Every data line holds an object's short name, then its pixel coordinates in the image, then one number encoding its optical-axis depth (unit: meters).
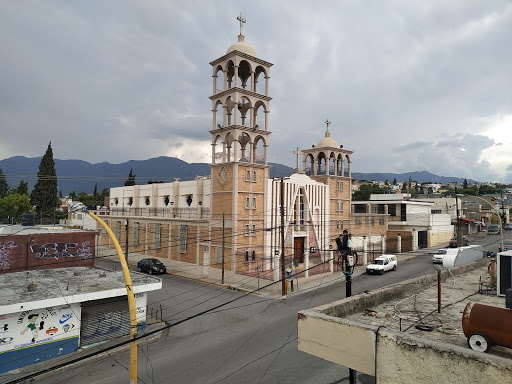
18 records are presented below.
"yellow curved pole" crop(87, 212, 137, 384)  8.88
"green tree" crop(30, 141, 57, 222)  66.64
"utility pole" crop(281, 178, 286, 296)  25.62
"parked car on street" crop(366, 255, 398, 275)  35.19
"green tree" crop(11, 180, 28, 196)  82.64
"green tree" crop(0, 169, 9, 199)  98.96
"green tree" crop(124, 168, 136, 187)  74.81
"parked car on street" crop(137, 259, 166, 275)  34.88
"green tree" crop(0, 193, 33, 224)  64.81
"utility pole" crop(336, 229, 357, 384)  15.25
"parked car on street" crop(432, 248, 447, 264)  36.97
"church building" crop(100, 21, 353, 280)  34.03
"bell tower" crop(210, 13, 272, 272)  33.56
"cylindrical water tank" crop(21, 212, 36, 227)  29.44
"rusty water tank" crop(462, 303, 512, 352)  5.93
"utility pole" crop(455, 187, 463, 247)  45.32
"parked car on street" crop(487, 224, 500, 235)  78.27
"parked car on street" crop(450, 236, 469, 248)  53.17
